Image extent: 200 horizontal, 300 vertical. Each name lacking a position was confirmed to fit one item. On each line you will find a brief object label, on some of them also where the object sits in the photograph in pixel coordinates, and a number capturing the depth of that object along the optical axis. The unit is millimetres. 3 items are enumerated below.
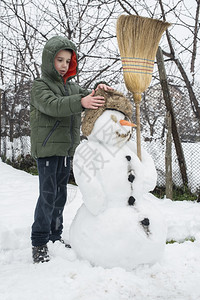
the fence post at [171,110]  3900
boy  2051
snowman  1816
